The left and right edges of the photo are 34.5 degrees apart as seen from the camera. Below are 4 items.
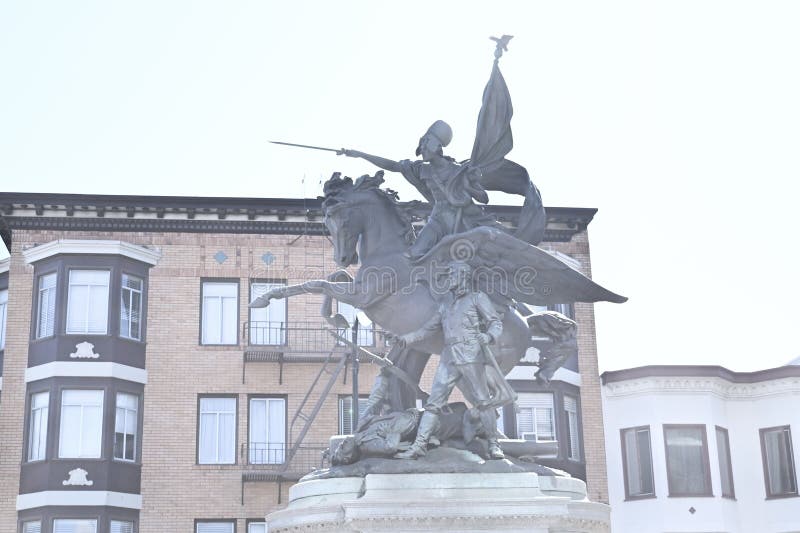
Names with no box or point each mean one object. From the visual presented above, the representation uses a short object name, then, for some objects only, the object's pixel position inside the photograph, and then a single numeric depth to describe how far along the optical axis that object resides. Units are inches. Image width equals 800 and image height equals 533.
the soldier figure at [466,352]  499.5
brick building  1465.3
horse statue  521.7
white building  1606.4
